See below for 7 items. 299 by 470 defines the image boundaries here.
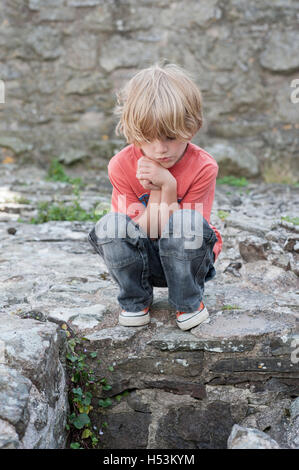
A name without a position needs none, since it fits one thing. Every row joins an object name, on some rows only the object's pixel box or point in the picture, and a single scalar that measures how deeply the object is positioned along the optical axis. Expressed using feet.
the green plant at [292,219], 9.10
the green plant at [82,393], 5.87
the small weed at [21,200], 12.43
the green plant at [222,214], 10.15
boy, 5.51
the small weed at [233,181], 14.92
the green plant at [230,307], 6.71
